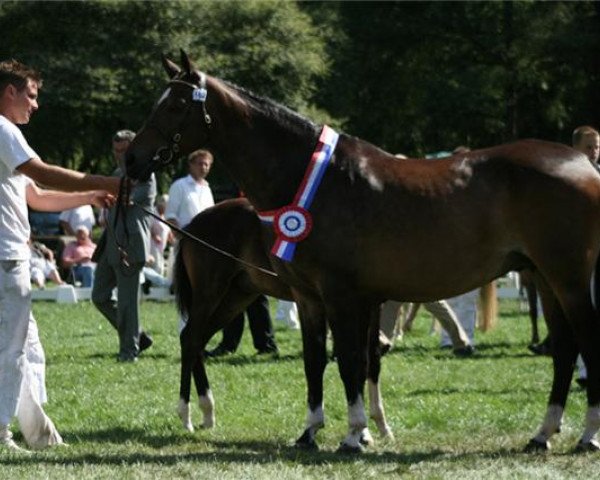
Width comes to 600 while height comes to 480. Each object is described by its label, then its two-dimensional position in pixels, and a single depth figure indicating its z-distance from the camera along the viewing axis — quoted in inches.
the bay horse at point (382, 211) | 319.9
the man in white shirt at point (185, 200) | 572.4
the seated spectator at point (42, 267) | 985.5
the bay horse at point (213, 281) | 391.5
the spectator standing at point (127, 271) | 553.9
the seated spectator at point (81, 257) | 967.0
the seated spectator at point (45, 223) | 1569.9
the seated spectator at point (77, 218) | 950.4
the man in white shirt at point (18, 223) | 313.6
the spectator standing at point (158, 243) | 941.8
